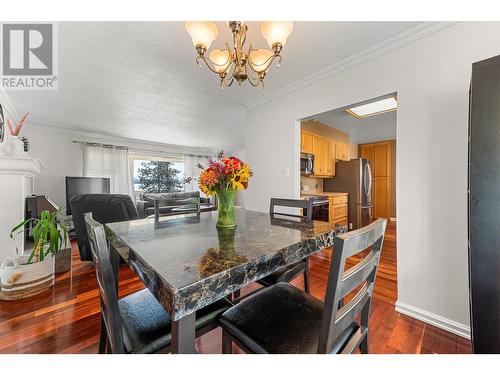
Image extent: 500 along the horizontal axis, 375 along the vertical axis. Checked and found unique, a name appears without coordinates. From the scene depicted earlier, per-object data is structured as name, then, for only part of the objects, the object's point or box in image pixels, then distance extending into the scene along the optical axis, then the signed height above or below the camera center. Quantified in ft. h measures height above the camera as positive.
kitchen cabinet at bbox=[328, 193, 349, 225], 12.01 -1.35
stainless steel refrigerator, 13.15 +0.00
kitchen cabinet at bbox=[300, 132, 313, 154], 11.35 +2.42
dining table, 1.86 -0.81
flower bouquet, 3.76 +0.08
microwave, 11.61 +1.22
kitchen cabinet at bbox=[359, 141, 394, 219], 17.56 +0.94
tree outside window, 19.81 +0.98
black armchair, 7.76 -0.92
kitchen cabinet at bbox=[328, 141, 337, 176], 13.60 +1.99
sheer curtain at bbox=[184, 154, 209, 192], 22.68 +1.88
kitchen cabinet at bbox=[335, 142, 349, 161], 14.40 +2.46
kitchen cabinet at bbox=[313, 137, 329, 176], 12.35 +1.87
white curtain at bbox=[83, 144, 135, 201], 16.08 +1.63
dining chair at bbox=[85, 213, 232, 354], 2.33 -1.81
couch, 6.19 -0.90
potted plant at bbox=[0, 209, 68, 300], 5.98 -2.42
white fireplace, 7.51 -0.40
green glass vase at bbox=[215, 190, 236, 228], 3.91 -0.44
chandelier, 3.81 +2.80
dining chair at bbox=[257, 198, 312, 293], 4.41 -1.86
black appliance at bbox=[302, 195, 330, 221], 11.03 -1.21
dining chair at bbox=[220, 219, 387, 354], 2.07 -1.76
